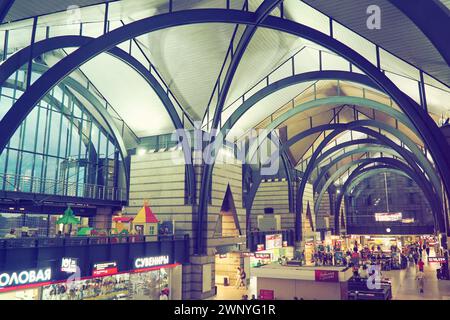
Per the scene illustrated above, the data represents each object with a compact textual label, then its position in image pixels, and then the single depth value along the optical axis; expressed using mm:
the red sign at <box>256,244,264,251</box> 34719
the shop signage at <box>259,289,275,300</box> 20994
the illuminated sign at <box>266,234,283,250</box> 37212
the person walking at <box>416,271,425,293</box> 26347
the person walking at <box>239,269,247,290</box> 30072
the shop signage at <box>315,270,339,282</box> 20031
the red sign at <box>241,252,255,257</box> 31747
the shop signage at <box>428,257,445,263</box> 32544
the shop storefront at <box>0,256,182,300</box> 15776
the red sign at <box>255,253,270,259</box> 34219
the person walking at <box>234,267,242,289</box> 29562
